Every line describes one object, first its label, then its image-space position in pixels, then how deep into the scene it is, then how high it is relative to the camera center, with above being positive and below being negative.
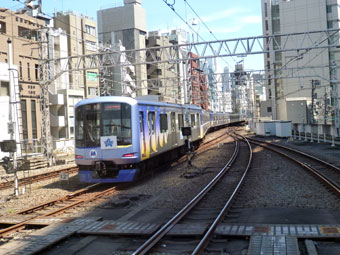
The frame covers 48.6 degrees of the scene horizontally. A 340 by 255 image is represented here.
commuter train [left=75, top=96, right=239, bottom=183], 11.38 -0.31
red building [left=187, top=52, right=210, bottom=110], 79.16 +10.00
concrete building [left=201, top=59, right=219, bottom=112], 104.25 +5.14
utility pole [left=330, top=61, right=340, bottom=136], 23.66 +2.08
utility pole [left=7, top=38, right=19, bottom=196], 11.06 +0.20
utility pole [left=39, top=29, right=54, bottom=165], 20.05 +1.84
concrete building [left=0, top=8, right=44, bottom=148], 28.73 +5.27
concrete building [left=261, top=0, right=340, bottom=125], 56.19 +14.79
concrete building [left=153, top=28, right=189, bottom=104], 69.62 +18.02
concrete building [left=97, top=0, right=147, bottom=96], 57.34 +15.78
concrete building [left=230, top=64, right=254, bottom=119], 55.56 +3.46
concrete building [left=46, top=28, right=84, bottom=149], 37.16 +3.09
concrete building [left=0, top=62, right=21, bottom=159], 21.41 +1.75
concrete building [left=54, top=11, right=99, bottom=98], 43.94 +10.24
